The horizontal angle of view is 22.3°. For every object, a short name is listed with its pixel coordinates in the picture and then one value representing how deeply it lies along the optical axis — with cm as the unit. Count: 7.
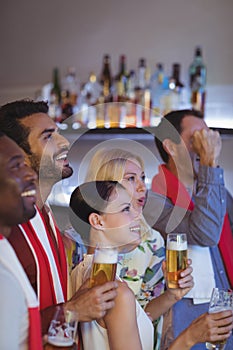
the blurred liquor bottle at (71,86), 275
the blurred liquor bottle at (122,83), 263
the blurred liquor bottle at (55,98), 264
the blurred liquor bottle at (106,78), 271
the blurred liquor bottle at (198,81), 255
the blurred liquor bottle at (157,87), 255
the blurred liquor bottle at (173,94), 248
